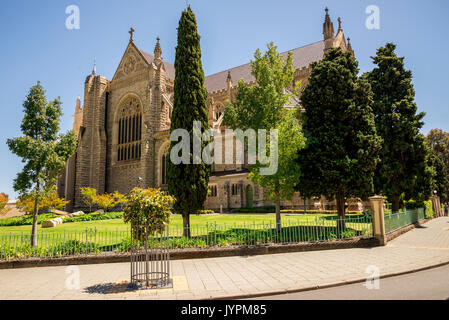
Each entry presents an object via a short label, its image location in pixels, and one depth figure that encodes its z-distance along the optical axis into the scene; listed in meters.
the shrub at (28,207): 26.52
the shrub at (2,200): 26.70
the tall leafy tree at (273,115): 13.84
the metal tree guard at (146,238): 7.15
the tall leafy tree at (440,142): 43.19
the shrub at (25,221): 23.85
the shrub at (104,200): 30.18
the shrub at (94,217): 24.99
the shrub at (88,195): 31.33
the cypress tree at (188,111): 13.68
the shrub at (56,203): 26.03
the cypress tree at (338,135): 14.50
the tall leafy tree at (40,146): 12.84
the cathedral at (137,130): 32.69
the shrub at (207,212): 29.36
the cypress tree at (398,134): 19.61
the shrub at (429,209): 25.72
